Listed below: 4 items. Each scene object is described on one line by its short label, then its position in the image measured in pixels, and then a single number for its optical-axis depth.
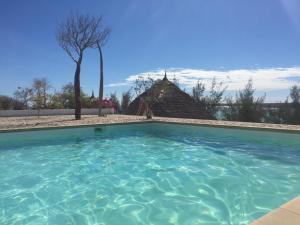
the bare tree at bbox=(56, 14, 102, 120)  13.16
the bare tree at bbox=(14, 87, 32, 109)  21.75
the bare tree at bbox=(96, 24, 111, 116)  14.02
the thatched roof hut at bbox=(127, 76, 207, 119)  18.21
